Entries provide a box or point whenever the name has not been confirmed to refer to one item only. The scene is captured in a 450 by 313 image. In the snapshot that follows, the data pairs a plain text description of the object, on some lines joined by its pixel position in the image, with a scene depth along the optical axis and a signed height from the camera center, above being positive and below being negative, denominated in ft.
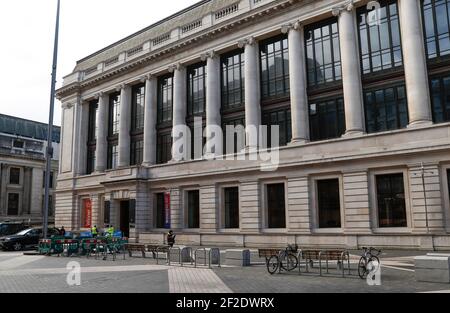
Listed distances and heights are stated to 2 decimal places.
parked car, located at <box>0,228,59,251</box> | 97.66 -5.52
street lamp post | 79.92 +19.51
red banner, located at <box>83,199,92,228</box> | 142.31 +1.25
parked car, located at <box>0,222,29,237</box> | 129.62 -3.18
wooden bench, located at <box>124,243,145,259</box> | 70.64 -5.62
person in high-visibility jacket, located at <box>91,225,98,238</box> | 104.45 -4.09
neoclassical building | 78.79 +21.80
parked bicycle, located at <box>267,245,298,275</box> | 49.80 -6.10
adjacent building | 228.22 +26.79
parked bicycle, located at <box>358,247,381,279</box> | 44.68 -6.16
